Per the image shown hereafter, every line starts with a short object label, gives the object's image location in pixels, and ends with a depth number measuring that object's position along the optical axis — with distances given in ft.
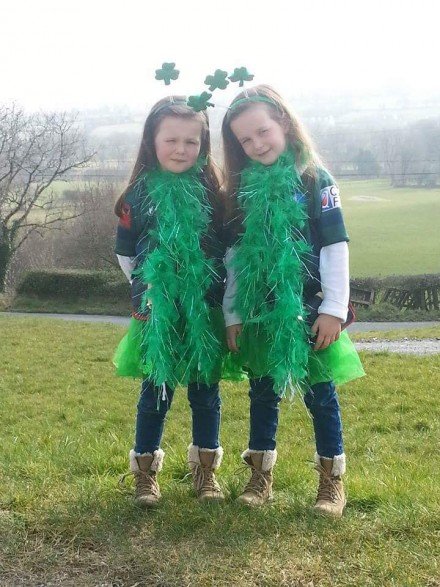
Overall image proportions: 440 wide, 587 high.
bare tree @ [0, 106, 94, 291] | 115.03
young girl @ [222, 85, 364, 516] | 9.50
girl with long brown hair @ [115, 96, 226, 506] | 9.80
